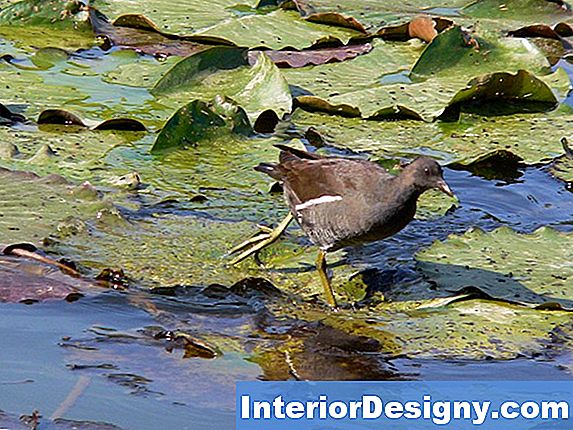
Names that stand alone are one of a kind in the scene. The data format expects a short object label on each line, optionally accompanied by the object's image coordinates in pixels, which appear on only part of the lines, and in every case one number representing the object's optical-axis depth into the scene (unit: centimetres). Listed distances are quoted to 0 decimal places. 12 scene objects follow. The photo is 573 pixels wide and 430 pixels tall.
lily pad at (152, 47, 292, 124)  1441
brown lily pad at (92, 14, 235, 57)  1659
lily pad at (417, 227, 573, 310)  1042
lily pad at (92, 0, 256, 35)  1702
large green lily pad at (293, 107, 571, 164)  1361
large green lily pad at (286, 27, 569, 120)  1428
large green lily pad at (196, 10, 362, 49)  1636
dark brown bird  1119
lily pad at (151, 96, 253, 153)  1318
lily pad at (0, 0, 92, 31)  1694
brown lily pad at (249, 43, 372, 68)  1584
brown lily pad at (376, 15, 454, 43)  1636
